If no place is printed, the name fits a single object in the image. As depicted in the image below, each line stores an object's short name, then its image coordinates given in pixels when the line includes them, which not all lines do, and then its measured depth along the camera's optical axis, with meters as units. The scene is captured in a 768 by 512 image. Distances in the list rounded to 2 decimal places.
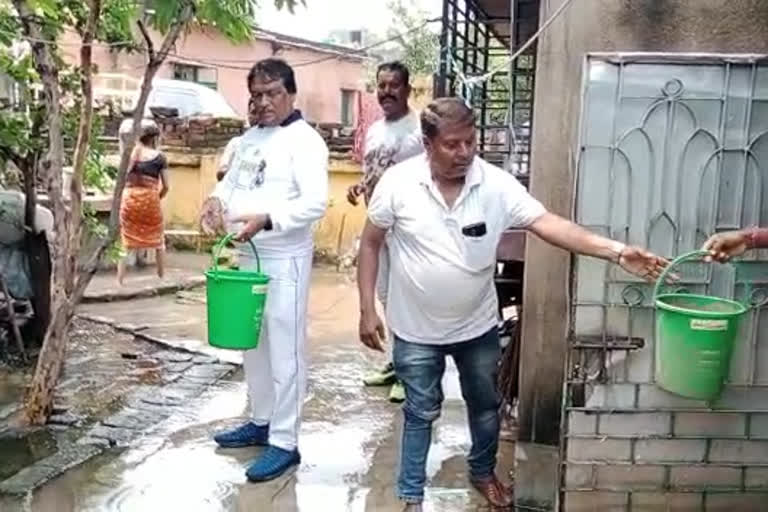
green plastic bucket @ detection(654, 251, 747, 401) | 2.81
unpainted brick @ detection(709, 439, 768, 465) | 3.46
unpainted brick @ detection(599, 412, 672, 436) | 3.46
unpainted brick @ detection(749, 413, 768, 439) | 3.44
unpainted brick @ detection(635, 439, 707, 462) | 3.47
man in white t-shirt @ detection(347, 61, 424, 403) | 4.97
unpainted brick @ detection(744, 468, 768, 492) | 3.47
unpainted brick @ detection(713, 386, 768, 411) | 3.41
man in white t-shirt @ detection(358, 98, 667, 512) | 3.35
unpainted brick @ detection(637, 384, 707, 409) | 3.43
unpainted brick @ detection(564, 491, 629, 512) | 3.51
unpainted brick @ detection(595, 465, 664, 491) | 3.50
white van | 15.92
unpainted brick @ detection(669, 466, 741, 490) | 3.48
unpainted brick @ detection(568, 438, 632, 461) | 3.49
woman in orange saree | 8.76
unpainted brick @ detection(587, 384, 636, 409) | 3.44
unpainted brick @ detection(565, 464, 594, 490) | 3.51
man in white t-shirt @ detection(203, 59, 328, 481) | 3.98
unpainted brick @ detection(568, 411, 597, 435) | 3.48
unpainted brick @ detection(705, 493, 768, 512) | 3.49
